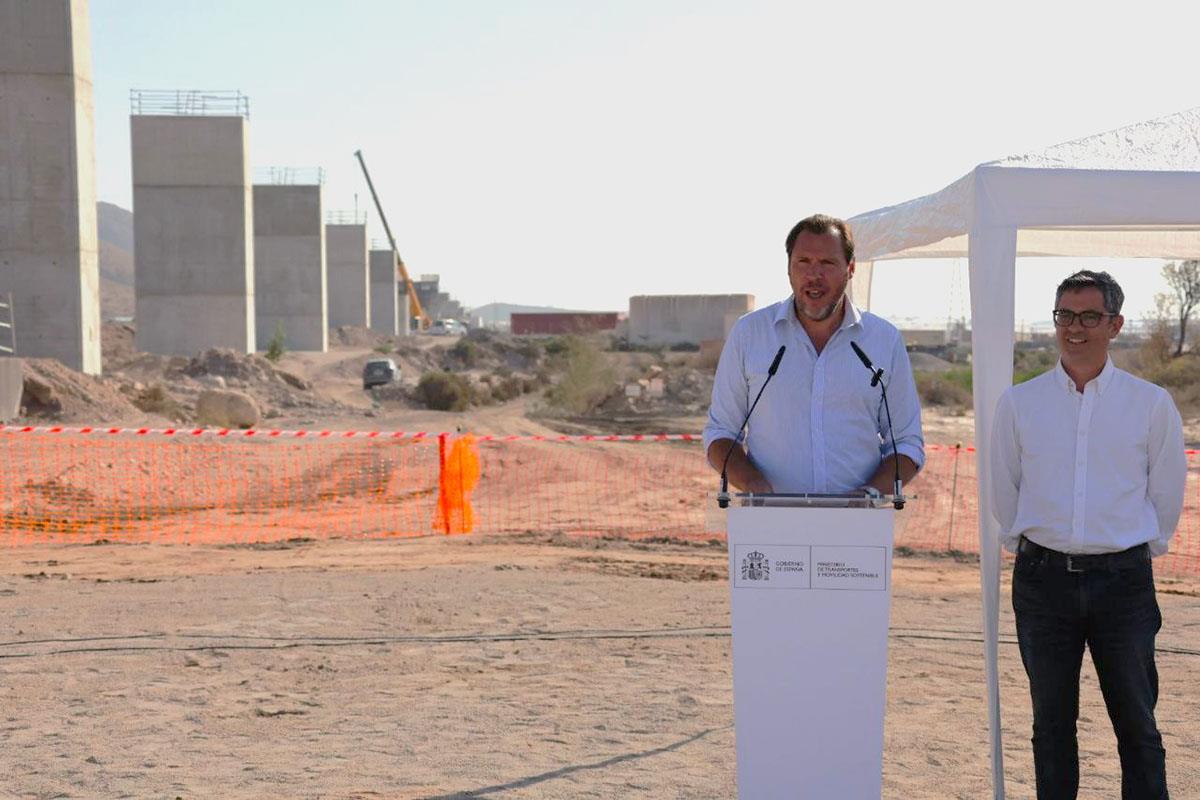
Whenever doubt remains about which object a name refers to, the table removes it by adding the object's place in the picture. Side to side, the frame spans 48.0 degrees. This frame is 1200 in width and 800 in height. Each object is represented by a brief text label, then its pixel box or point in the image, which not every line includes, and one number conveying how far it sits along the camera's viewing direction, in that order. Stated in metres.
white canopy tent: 5.46
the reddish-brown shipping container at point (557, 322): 105.62
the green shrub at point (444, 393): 38.25
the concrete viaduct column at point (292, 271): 66.06
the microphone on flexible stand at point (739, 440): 4.19
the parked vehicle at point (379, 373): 47.31
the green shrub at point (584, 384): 37.28
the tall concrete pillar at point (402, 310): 116.84
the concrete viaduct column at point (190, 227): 48.19
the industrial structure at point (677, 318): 79.75
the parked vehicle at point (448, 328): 115.11
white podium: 4.07
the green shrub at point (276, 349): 54.25
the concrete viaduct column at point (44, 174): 29.61
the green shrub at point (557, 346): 55.50
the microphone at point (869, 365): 4.29
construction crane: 113.44
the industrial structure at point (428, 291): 166.25
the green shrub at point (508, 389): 42.97
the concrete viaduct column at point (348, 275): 90.25
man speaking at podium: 4.33
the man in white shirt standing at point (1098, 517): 4.51
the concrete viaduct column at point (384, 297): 107.88
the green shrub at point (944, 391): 37.81
